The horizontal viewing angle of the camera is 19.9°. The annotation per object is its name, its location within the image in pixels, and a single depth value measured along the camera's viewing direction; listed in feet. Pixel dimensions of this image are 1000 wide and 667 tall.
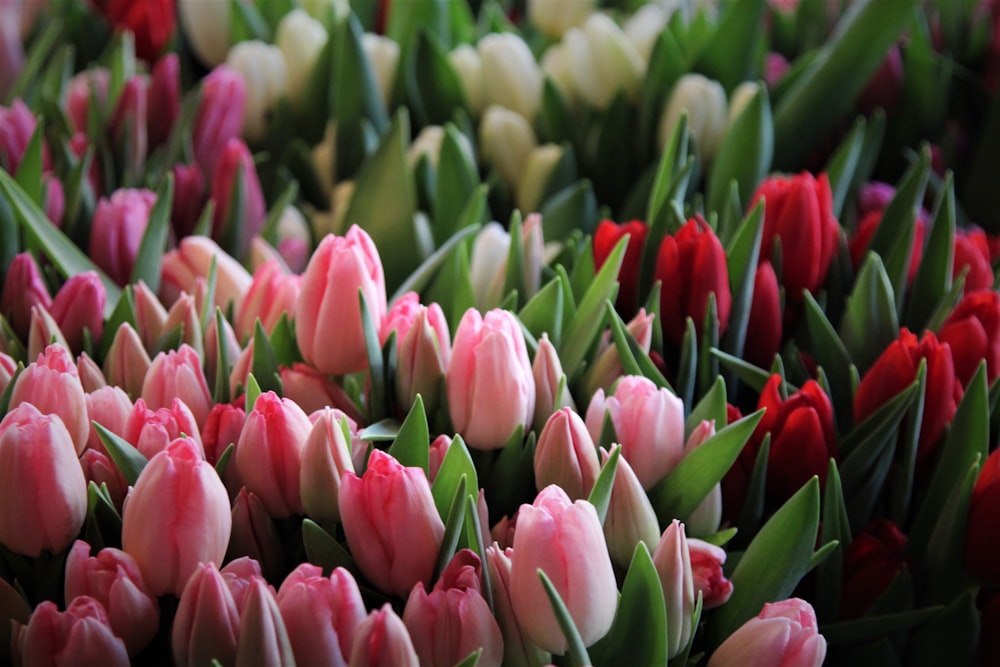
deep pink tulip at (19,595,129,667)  3.26
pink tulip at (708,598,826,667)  3.37
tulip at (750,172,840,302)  4.06
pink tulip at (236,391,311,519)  3.45
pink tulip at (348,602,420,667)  3.21
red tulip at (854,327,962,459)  3.76
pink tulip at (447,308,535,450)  3.55
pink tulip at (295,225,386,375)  3.66
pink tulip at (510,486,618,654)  3.27
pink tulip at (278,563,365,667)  3.27
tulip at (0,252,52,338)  3.98
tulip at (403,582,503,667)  3.29
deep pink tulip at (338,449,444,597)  3.35
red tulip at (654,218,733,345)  3.88
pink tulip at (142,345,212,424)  3.66
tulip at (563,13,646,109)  4.85
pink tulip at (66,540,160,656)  3.31
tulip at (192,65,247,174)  4.67
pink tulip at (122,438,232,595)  3.33
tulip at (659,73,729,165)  4.68
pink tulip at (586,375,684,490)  3.58
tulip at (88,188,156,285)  4.24
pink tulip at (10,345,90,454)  3.51
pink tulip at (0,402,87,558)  3.37
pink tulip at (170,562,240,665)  3.26
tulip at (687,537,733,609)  3.48
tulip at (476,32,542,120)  4.87
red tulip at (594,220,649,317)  4.08
